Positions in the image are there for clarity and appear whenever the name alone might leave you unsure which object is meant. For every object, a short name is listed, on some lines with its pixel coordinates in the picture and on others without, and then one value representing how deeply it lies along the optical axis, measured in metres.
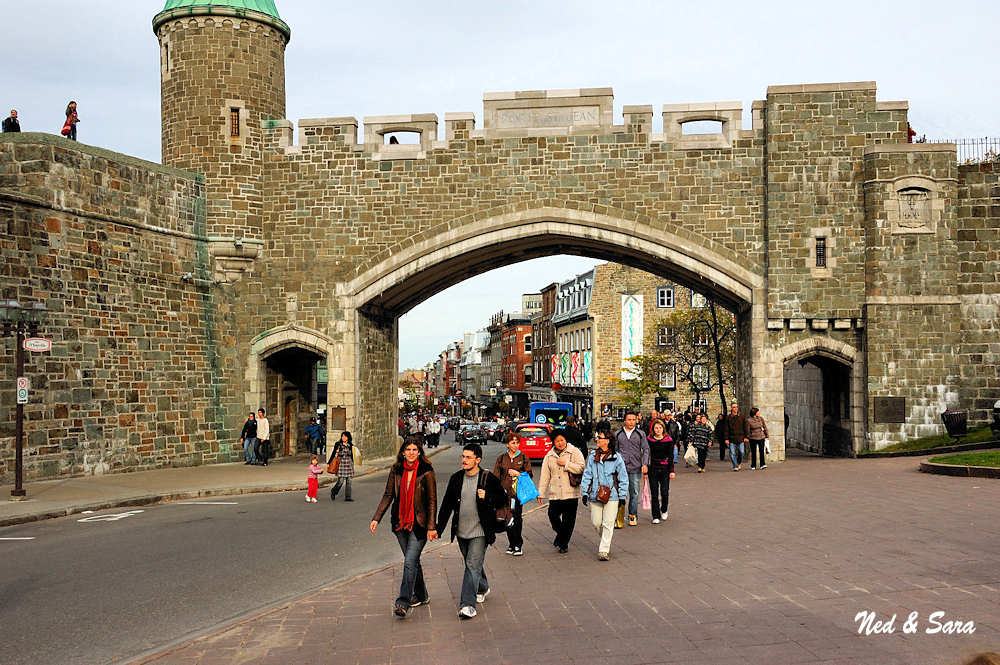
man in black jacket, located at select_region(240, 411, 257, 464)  23.45
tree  43.12
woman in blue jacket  9.91
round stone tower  23.84
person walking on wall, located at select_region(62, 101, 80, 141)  21.44
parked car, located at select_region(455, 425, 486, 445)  42.70
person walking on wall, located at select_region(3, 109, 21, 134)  19.80
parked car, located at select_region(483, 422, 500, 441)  49.09
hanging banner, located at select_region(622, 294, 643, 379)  49.91
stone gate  21.95
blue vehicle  31.91
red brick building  84.97
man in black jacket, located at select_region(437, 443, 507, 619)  7.46
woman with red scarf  7.38
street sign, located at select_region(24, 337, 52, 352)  16.06
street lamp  15.55
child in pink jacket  15.76
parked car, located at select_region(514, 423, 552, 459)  23.70
